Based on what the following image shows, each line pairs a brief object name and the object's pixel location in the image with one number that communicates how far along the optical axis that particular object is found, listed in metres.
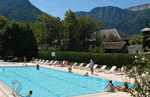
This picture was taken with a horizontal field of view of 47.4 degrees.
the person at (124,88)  10.51
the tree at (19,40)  37.28
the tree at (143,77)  4.17
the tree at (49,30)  46.25
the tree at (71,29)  40.12
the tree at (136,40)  56.72
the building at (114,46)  43.03
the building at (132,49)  38.83
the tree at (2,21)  47.84
